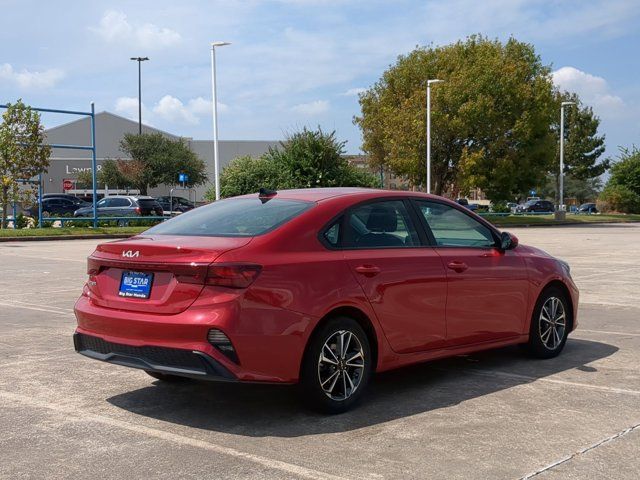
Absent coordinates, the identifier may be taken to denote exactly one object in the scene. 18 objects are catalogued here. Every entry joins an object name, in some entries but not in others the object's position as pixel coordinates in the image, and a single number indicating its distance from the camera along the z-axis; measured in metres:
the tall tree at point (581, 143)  80.44
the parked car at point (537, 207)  73.44
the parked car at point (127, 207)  42.53
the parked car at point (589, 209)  72.62
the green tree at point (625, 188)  65.94
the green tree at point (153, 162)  68.50
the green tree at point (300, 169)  36.72
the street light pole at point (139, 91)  70.88
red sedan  4.96
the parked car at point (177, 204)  56.74
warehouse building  77.94
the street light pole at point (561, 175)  50.78
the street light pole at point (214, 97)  32.97
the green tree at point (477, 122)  45.25
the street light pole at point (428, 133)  41.94
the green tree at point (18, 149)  31.30
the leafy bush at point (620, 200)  65.81
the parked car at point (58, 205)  48.75
